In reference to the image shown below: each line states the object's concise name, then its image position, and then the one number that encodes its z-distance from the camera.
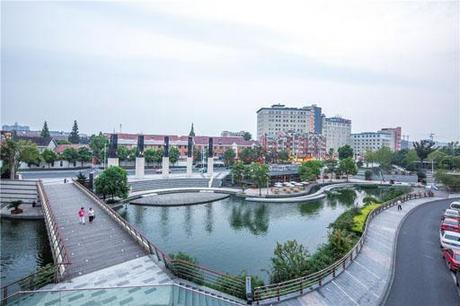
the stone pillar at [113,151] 40.47
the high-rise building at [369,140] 131.88
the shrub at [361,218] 21.61
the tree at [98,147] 62.80
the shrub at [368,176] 62.43
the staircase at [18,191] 31.00
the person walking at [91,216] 19.51
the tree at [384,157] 75.88
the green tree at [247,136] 124.12
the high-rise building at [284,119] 121.25
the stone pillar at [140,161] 44.81
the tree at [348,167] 58.56
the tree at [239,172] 45.81
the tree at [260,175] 42.25
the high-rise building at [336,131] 139.38
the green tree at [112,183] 32.19
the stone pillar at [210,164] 52.66
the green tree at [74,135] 92.44
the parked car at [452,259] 14.56
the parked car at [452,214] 25.36
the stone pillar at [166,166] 47.25
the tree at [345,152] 84.88
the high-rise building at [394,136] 136.88
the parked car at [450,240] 17.90
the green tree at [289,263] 13.76
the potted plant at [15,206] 27.56
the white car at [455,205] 30.88
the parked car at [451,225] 21.23
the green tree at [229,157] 72.12
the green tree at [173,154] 68.44
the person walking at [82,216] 19.00
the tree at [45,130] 88.15
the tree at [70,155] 56.84
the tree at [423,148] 71.62
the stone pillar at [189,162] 51.06
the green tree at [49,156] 53.12
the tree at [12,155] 33.31
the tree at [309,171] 49.97
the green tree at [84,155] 58.51
